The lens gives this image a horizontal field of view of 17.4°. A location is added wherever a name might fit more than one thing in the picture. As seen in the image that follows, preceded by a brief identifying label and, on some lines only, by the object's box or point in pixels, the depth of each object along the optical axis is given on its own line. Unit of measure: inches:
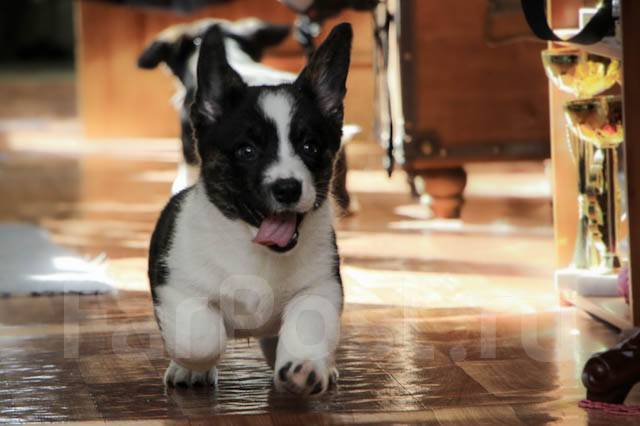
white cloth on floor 178.6
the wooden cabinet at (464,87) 222.9
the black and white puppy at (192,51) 235.9
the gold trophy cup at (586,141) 155.5
